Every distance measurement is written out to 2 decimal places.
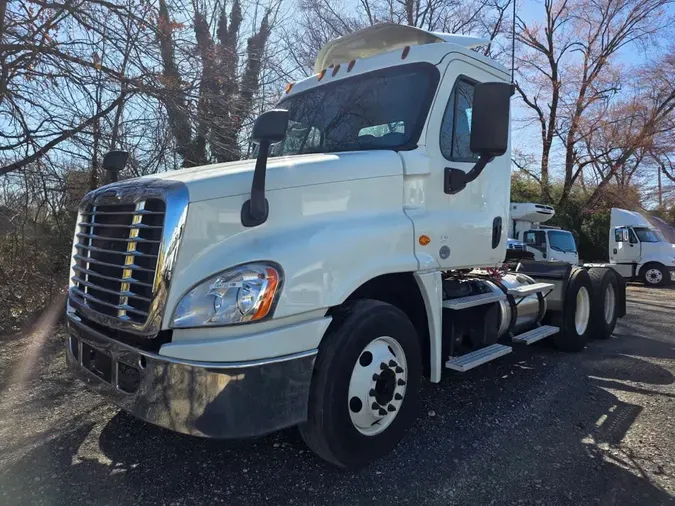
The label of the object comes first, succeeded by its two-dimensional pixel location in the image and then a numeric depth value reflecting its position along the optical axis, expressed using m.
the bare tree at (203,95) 7.77
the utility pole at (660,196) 32.62
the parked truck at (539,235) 17.34
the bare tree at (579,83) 27.44
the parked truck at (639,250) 18.08
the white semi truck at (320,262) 2.58
